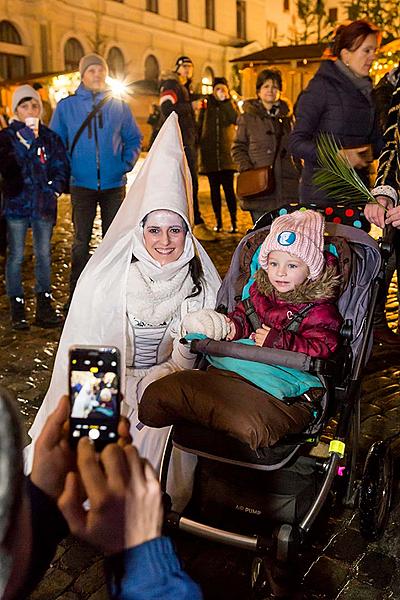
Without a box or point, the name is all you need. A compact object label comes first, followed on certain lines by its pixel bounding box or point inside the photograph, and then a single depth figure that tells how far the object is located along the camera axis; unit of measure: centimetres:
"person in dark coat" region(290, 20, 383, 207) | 458
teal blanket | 274
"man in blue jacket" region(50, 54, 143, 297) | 637
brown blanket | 248
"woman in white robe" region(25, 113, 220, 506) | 347
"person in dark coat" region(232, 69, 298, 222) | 731
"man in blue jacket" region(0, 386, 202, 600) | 117
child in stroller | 258
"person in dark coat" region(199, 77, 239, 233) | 991
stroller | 261
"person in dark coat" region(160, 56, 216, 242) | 902
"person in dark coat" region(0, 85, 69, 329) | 600
